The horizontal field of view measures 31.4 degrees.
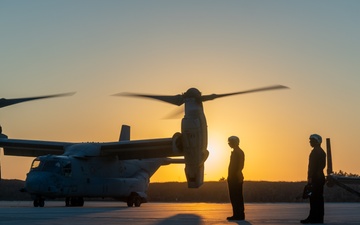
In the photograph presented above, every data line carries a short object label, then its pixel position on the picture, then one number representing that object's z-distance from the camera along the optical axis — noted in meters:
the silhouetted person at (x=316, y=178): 13.84
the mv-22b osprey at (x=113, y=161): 28.53
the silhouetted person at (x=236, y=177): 15.11
